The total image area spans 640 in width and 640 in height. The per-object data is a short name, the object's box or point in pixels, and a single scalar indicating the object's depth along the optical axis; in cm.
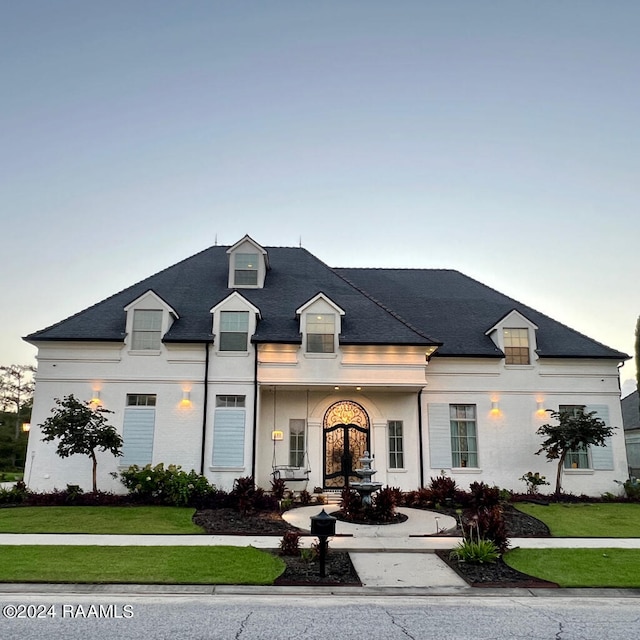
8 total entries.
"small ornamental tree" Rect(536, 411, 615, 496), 1650
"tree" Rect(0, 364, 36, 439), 3941
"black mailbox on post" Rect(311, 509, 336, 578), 844
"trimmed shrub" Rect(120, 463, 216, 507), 1505
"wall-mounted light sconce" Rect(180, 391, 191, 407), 1703
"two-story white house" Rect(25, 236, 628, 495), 1689
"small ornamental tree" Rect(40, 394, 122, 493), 1481
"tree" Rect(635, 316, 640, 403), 2018
